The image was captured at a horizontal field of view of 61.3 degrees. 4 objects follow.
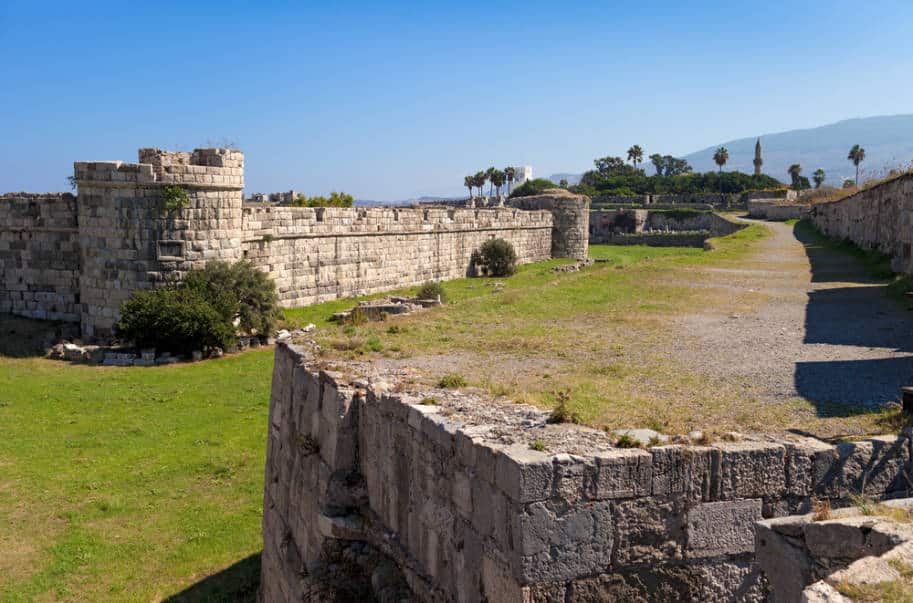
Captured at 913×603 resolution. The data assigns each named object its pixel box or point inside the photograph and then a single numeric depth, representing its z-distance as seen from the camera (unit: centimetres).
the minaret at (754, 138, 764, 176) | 9009
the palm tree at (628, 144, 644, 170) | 10094
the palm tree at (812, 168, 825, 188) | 9069
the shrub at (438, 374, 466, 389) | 562
